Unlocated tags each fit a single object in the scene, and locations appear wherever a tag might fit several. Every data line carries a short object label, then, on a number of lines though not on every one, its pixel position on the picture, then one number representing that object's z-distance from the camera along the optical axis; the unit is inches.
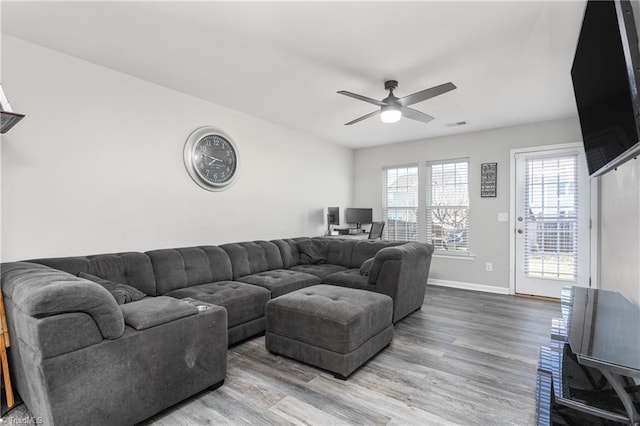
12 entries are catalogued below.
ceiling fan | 103.9
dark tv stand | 44.6
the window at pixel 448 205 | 202.5
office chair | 208.7
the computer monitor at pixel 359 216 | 222.7
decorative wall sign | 189.8
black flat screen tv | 50.3
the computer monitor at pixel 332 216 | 212.2
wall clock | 137.4
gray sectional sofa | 57.0
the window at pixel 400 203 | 222.4
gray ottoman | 88.4
